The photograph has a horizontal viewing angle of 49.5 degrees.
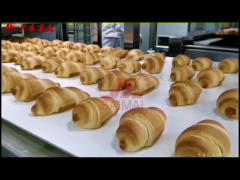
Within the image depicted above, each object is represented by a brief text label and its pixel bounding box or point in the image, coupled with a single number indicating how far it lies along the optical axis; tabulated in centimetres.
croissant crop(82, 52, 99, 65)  160
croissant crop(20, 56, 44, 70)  147
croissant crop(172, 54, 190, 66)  142
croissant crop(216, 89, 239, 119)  71
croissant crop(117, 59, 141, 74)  139
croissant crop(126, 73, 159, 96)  107
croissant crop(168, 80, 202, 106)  93
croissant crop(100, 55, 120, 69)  149
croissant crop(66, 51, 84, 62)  162
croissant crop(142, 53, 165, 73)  137
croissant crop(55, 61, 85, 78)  131
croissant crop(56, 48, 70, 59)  171
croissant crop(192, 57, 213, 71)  135
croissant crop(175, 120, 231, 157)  52
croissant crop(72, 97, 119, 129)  76
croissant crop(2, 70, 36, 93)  102
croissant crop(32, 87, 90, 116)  86
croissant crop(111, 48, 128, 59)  172
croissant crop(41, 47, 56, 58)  178
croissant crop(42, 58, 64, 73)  141
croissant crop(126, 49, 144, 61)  162
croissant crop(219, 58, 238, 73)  106
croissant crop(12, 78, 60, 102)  98
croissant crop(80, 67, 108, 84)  119
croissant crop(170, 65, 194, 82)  119
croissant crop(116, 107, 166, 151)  63
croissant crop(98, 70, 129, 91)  111
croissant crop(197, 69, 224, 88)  110
